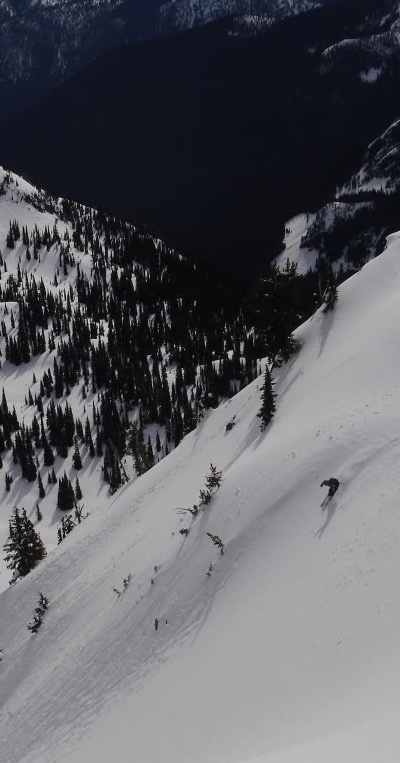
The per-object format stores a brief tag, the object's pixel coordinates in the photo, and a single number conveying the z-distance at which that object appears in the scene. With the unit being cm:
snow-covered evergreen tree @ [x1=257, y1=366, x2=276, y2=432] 3669
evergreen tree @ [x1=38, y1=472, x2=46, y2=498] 10938
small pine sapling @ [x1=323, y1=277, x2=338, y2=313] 4531
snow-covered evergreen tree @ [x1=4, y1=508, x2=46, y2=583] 5203
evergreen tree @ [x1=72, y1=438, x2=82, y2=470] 11756
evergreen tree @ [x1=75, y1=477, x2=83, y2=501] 10588
